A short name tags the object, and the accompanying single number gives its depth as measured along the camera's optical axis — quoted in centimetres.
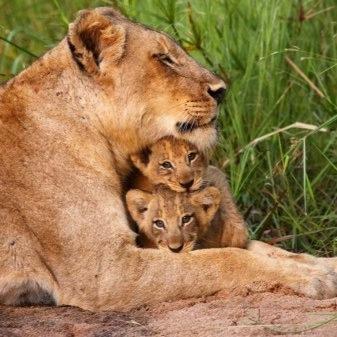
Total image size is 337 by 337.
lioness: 1240
